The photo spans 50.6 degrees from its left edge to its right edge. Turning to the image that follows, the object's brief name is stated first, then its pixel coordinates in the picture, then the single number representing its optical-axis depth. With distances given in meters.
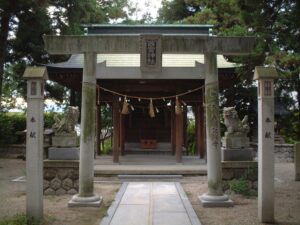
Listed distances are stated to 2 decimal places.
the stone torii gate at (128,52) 7.15
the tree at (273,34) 8.26
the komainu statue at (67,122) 8.83
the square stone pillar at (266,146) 6.10
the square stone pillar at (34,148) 5.98
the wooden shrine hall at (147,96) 12.62
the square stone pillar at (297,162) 10.87
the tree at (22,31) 12.97
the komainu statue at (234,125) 8.93
